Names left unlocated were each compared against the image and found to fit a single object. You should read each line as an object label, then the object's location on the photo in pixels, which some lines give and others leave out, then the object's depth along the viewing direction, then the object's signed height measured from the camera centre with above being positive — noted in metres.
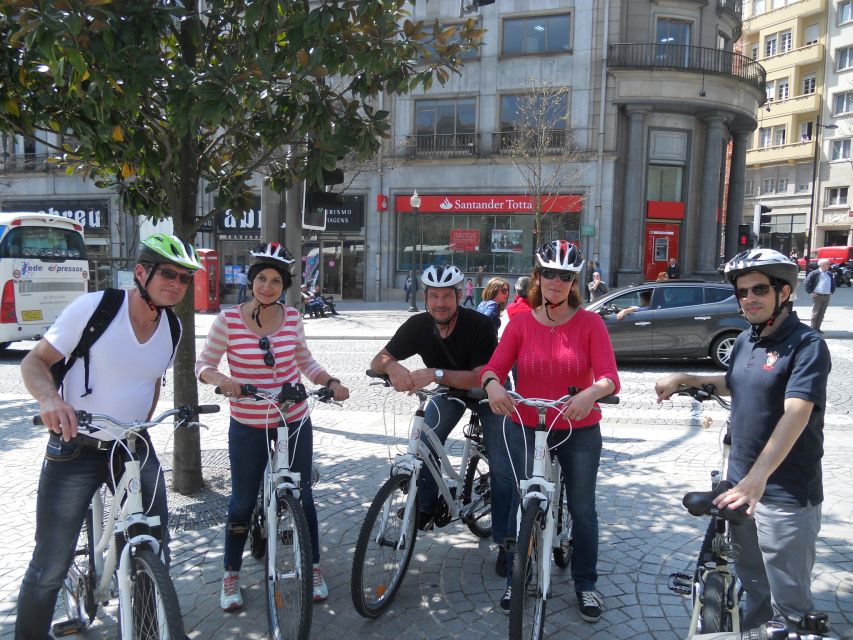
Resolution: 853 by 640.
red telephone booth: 23.38 -1.11
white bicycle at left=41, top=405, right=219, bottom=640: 2.48 -1.26
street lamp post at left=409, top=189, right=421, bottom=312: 22.97 +1.80
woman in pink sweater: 3.29 -0.54
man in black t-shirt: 3.81 -0.57
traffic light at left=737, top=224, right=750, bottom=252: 18.34 +0.82
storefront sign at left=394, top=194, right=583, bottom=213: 26.52 +2.36
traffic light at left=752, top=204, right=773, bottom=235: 18.64 +1.39
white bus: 12.80 -0.43
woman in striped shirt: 3.47 -0.67
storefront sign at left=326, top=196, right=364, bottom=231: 28.88 +1.81
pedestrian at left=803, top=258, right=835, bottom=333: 14.54 -0.43
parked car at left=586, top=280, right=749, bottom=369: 11.16 -1.01
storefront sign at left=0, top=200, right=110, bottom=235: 32.22 +1.99
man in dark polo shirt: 2.37 -0.62
